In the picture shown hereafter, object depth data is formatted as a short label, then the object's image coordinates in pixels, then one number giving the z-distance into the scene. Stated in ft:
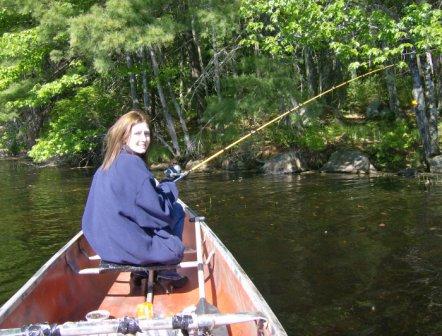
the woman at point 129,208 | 13.91
